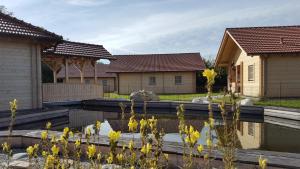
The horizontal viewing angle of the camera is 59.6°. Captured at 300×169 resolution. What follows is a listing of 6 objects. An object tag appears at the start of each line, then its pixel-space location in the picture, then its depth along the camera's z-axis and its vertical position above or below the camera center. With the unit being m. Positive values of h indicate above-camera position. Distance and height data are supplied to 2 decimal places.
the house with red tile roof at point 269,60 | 14.86 +1.17
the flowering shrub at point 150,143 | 1.49 -0.39
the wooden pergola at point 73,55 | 16.33 +1.66
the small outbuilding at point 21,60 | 9.72 +0.83
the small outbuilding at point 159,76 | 25.88 +0.51
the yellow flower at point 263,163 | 1.43 -0.46
